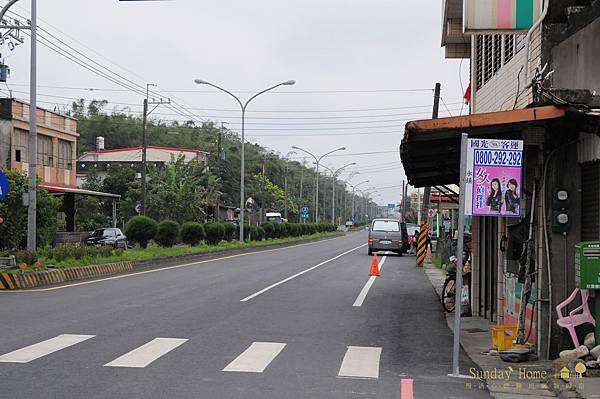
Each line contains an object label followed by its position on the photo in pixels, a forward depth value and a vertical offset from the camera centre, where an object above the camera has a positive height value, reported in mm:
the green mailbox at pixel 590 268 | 9266 -640
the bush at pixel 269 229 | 60775 -1494
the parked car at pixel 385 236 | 42281 -1340
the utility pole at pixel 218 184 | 58406 +2422
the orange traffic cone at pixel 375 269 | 27188 -1995
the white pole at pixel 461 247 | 9555 -439
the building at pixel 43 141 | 43812 +3982
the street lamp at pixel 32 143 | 22141 +1817
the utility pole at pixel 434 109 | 39094 +4960
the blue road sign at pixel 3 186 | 18953 +493
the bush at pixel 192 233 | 40969 -1248
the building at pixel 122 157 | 81938 +5506
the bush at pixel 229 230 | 47688 -1294
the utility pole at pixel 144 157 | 46656 +2973
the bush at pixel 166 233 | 36906 -1130
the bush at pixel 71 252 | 23719 -1384
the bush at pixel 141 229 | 36000 -939
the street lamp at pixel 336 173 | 99262 +4878
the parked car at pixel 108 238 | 41938 -1593
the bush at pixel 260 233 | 56969 -1731
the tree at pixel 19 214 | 24688 -213
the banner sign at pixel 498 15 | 11094 +2754
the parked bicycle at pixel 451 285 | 16547 -1542
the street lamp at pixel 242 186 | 46725 +1372
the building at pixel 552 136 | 9781 +1002
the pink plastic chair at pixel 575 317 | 9805 -1281
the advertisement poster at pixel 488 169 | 9758 +522
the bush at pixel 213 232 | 43719 -1275
